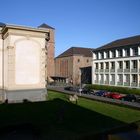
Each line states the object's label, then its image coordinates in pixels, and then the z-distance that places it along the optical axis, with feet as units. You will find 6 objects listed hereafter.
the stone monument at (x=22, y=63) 71.77
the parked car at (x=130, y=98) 86.10
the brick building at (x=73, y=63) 184.55
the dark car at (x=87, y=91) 113.68
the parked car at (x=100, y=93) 104.00
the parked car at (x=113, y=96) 93.01
